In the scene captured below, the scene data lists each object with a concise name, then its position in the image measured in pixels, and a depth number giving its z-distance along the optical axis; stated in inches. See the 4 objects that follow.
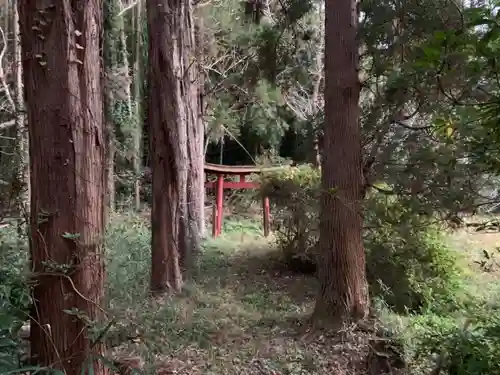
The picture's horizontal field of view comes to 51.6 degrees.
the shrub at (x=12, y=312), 108.3
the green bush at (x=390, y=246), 270.7
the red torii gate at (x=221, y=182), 483.2
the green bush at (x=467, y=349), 113.5
